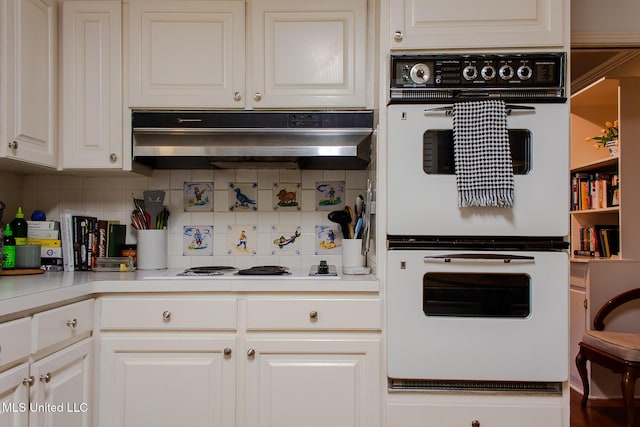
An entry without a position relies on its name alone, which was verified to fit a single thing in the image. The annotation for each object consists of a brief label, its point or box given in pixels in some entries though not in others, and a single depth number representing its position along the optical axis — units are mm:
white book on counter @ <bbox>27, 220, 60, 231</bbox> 1958
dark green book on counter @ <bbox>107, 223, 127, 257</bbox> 2031
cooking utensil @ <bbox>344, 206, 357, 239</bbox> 1936
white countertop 1569
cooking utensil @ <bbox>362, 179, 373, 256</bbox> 1901
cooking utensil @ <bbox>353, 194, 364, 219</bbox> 1954
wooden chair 2143
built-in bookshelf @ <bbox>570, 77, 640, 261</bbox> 2768
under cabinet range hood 1822
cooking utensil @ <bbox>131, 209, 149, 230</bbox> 2051
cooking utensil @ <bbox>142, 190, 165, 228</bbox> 2053
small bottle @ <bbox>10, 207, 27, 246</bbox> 1886
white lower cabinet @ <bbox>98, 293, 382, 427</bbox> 1579
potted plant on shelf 2932
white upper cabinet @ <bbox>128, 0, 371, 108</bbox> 1839
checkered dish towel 1496
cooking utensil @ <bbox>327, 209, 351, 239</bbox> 1935
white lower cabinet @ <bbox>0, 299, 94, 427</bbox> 1198
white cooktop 1644
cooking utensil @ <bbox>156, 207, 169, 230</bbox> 2076
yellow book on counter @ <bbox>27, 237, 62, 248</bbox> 1952
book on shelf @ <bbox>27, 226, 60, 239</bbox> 1958
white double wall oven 1542
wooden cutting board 1746
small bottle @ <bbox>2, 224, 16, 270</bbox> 1795
